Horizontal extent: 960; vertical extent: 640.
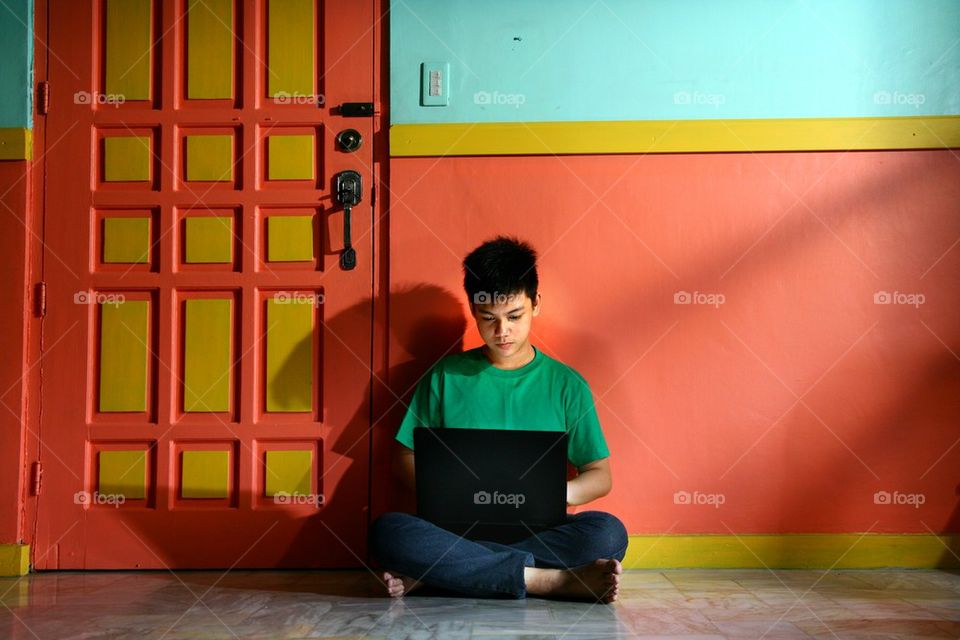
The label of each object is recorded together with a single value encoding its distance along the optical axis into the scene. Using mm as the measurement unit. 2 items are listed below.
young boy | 2098
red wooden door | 2574
